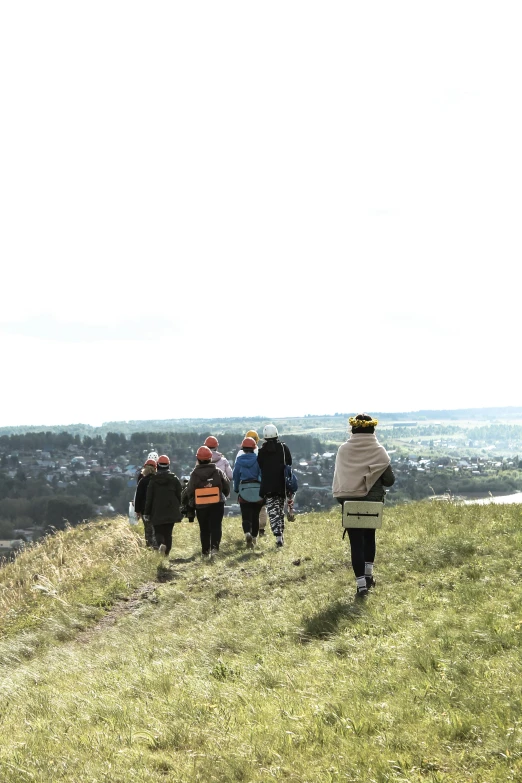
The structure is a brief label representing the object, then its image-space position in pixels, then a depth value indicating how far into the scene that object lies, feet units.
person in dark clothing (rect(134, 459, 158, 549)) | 55.16
